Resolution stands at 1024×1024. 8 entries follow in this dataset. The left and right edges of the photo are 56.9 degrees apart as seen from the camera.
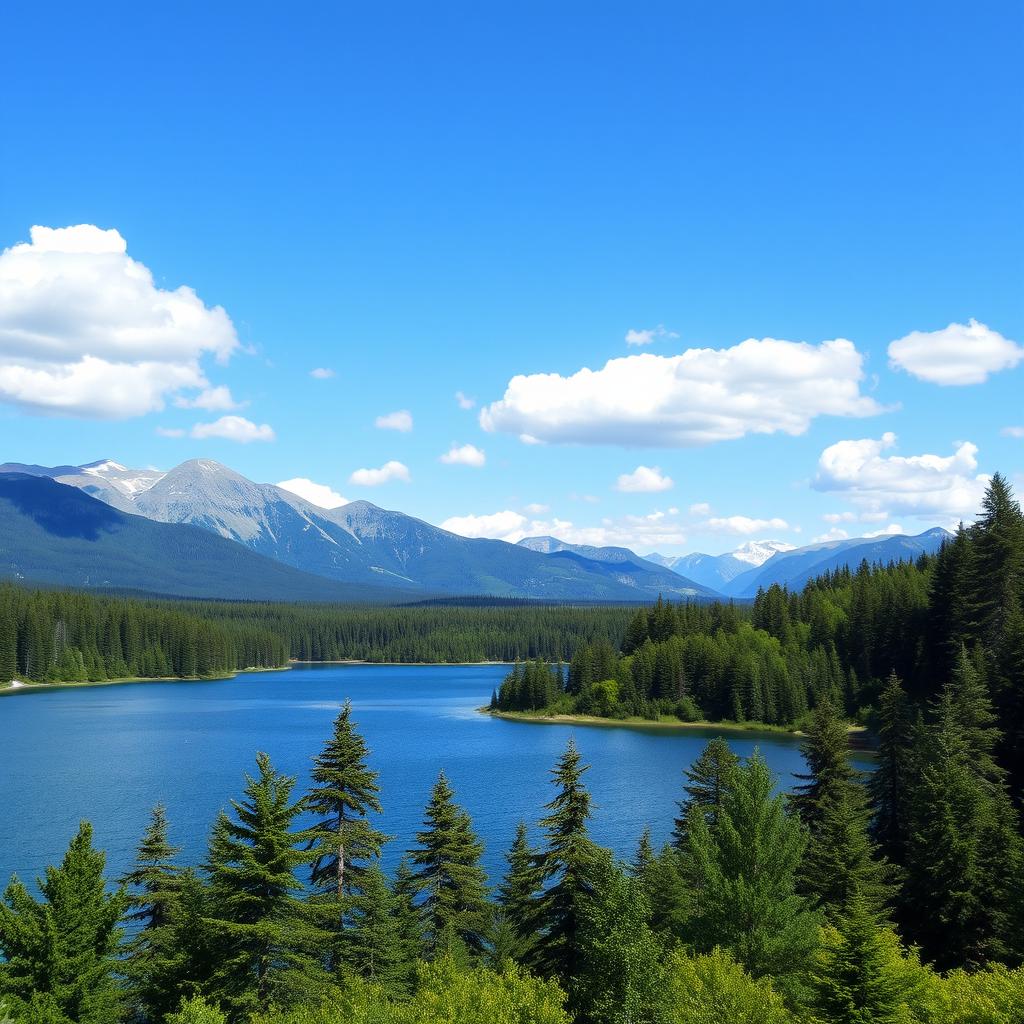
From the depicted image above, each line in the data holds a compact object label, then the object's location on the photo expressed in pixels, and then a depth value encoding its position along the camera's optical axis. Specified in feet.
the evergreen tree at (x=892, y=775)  176.35
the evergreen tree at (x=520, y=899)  120.37
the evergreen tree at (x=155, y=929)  103.91
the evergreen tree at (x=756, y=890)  111.34
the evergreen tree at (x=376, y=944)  118.32
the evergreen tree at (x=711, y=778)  174.50
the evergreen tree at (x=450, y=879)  134.92
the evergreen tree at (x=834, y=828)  134.92
